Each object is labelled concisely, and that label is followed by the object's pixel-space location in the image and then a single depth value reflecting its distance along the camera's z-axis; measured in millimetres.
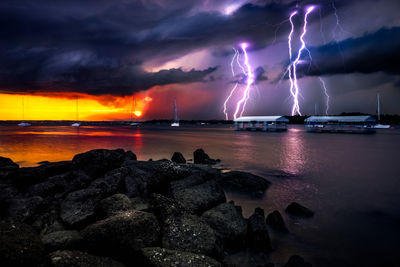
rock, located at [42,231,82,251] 3656
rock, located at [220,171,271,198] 11070
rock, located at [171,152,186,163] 16359
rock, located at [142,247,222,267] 3268
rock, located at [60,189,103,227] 5031
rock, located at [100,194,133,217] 5004
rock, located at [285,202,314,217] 8975
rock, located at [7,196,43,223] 5309
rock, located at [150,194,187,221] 4668
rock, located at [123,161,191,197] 6965
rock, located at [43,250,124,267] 2944
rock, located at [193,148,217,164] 19578
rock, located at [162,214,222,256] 4138
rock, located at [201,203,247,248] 5758
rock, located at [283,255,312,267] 5113
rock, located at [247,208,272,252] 6082
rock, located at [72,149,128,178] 8320
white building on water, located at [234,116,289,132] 72938
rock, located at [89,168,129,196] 6422
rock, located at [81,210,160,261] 3639
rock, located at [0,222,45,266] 2766
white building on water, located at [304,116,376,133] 65956
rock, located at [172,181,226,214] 6242
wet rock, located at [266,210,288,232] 7523
